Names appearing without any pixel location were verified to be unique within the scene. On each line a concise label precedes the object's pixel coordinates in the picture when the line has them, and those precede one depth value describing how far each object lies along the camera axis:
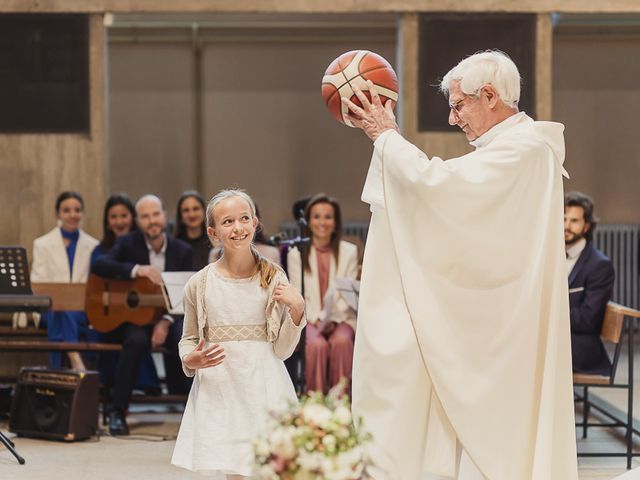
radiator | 18.38
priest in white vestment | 5.75
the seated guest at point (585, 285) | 9.58
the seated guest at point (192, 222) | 11.65
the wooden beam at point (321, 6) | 12.67
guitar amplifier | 10.03
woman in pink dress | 10.67
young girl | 6.27
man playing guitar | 10.74
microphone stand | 9.76
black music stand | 9.56
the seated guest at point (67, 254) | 11.95
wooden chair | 9.17
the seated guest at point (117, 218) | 12.03
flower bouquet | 3.60
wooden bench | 10.83
